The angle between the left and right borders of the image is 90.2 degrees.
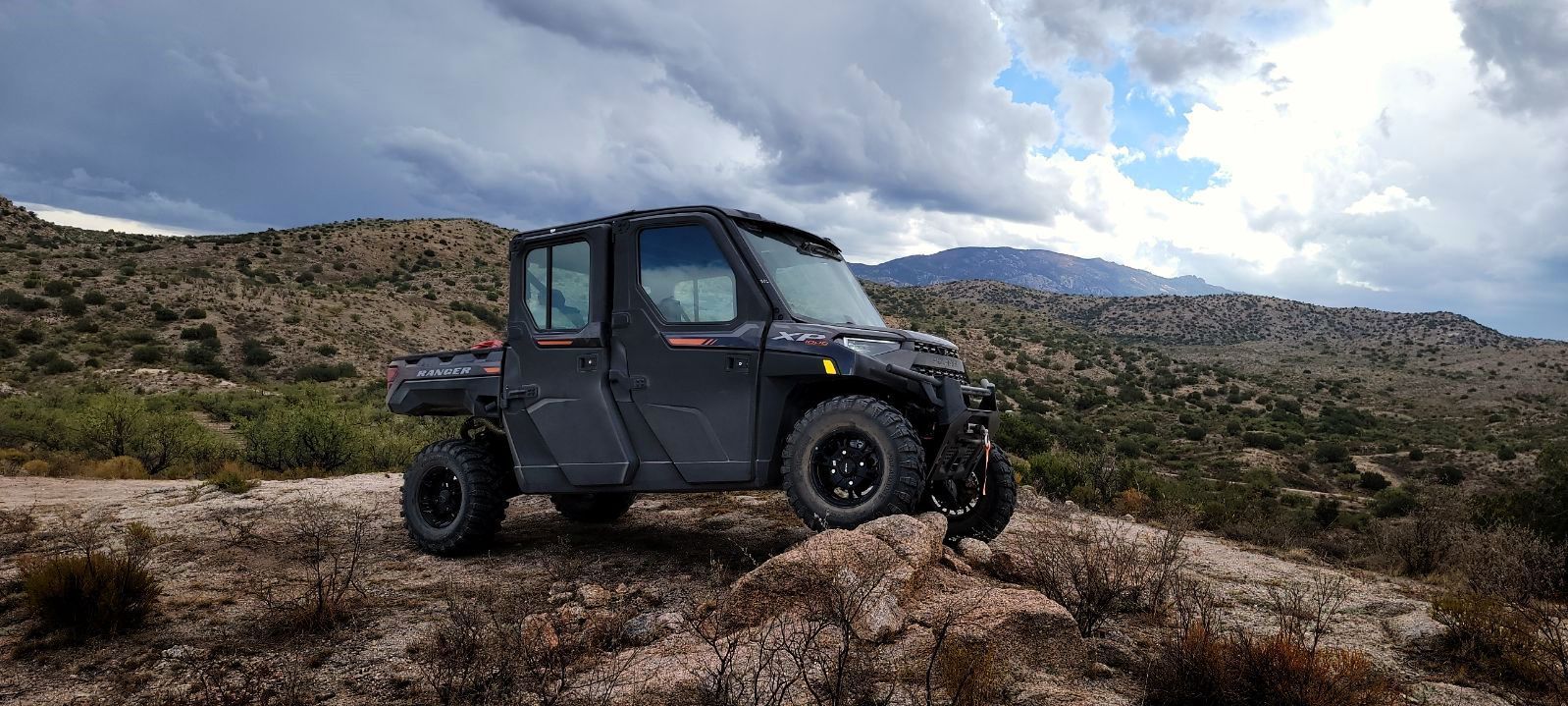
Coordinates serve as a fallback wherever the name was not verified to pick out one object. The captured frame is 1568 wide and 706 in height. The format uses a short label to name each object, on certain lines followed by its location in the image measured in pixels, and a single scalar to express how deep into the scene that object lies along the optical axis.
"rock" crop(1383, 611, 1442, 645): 4.62
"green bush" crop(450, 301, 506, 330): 52.03
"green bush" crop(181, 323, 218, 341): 34.00
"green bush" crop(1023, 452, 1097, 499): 13.09
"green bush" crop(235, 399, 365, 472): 15.62
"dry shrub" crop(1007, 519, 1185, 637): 4.62
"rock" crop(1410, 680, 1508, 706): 3.60
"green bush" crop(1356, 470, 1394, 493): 23.89
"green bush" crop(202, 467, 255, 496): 10.11
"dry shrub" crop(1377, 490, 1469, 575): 8.44
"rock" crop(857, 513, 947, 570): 4.36
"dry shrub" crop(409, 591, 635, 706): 3.19
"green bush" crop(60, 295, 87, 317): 34.50
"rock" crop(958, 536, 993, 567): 5.26
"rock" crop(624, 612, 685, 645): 4.19
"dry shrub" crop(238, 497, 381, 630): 4.58
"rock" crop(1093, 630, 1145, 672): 3.85
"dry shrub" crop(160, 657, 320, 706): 3.25
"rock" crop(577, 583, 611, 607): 4.82
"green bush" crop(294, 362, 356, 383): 33.97
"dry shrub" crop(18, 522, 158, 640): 4.44
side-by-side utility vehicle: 5.01
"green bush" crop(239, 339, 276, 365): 34.16
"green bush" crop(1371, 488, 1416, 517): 17.12
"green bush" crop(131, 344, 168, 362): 30.98
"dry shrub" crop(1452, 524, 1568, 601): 5.67
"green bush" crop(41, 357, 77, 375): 28.41
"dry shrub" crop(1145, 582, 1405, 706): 3.21
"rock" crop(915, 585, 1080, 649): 3.66
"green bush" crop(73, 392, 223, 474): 15.98
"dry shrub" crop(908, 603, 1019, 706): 3.06
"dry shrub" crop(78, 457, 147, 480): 13.82
